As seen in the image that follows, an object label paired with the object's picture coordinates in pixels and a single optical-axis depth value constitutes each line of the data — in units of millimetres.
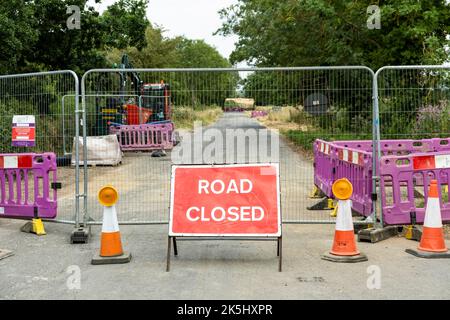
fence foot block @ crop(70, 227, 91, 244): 7895
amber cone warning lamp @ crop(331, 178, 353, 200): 6879
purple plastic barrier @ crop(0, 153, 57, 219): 8484
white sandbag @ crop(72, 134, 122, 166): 17281
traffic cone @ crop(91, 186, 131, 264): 6883
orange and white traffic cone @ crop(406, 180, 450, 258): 6992
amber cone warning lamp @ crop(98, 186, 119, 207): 6922
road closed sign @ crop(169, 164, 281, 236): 6695
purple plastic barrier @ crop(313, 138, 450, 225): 7773
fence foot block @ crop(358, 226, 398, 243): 7723
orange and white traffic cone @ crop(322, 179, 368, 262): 6848
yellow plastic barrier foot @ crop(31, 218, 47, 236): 8500
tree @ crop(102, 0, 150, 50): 23297
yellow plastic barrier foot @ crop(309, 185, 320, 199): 11598
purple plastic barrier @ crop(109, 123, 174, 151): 18922
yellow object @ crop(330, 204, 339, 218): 9594
